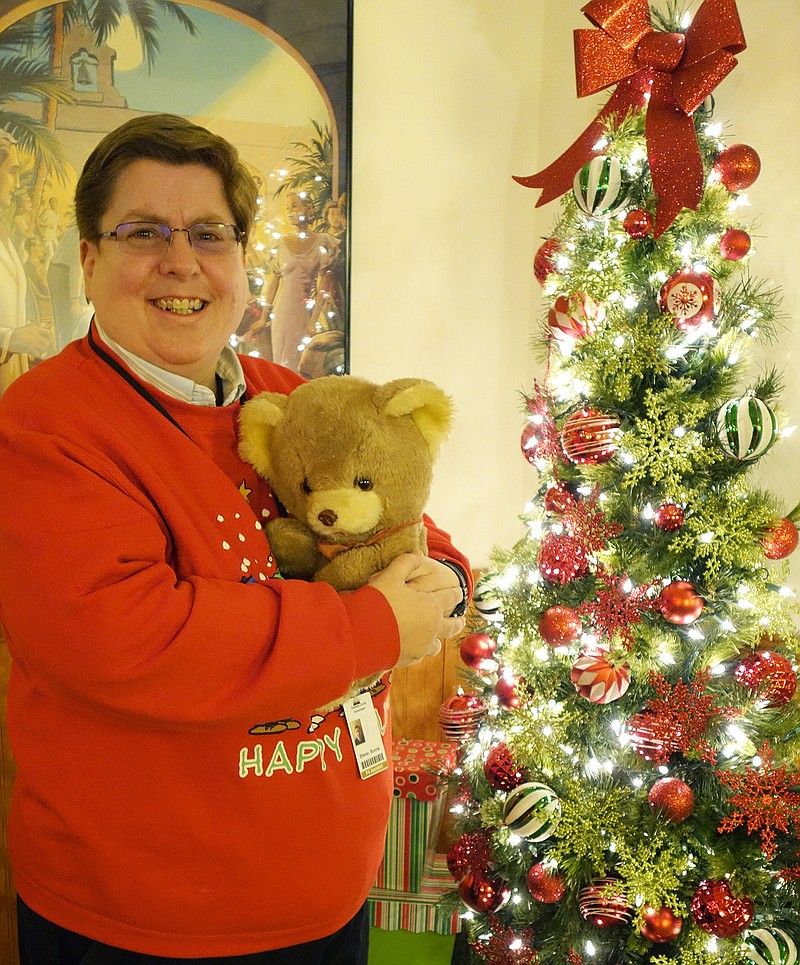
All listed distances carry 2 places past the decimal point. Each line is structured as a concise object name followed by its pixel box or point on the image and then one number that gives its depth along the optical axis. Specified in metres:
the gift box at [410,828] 1.97
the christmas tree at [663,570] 1.37
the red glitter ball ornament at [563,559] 1.48
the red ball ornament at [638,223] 1.39
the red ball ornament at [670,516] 1.38
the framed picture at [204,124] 1.84
